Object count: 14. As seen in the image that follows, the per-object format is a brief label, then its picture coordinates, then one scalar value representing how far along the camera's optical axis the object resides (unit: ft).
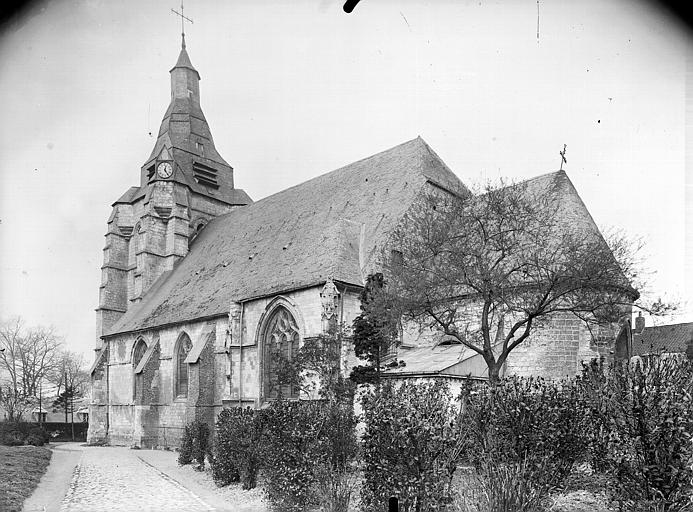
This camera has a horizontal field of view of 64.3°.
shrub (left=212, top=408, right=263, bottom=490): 39.55
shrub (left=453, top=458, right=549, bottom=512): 21.79
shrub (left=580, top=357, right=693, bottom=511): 21.38
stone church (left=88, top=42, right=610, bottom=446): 61.21
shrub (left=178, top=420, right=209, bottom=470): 53.47
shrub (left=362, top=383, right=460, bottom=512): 22.30
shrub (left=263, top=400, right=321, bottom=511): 29.32
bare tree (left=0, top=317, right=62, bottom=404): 161.17
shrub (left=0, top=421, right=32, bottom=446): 78.23
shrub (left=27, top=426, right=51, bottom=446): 83.02
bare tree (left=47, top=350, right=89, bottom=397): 196.95
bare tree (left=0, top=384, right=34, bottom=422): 104.83
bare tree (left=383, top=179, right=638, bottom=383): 41.24
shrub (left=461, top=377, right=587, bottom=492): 24.54
